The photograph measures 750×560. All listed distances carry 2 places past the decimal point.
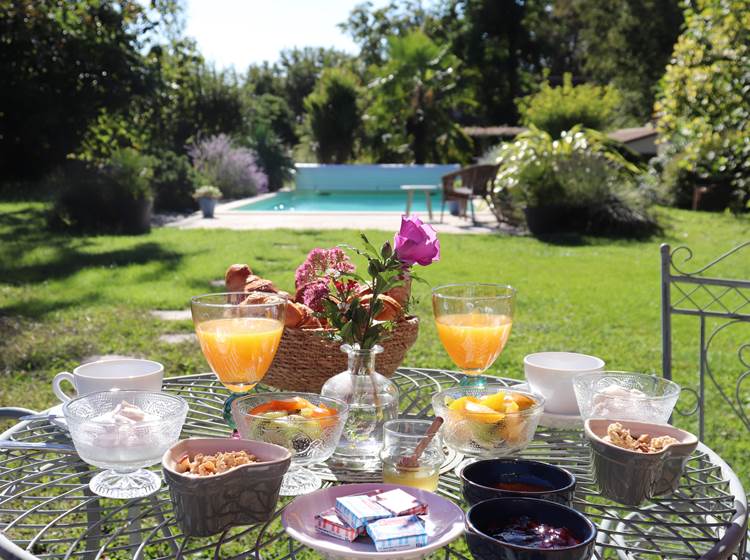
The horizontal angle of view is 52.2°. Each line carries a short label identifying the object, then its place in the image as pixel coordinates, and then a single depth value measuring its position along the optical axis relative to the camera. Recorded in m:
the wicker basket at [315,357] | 1.64
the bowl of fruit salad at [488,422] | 1.25
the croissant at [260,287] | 1.69
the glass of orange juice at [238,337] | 1.38
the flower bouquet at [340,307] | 1.31
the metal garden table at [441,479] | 1.12
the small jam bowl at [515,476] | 1.10
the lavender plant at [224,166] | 16.73
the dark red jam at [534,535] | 0.96
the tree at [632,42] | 28.25
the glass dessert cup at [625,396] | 1.31
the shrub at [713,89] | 3.66
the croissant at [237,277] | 1.79
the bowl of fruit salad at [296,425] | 1.16
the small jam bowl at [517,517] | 0.91
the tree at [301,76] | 38.56
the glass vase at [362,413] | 1.34
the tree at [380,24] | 32.56
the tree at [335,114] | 23.36
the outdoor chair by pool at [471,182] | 12.41
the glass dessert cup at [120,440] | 1.13
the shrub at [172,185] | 13.77
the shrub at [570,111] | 17.14
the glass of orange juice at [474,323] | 1.54
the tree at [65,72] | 11.49
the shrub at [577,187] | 10.61
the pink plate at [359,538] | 0.96
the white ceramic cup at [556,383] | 1.52
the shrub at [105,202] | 9.95
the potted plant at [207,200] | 12.69
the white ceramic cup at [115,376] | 1.44
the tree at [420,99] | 22.44
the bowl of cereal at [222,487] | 0.99
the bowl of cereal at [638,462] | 1.14
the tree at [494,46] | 30.42
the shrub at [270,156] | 19.77
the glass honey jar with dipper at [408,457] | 1.16
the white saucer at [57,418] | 1.44
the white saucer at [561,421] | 1.51
